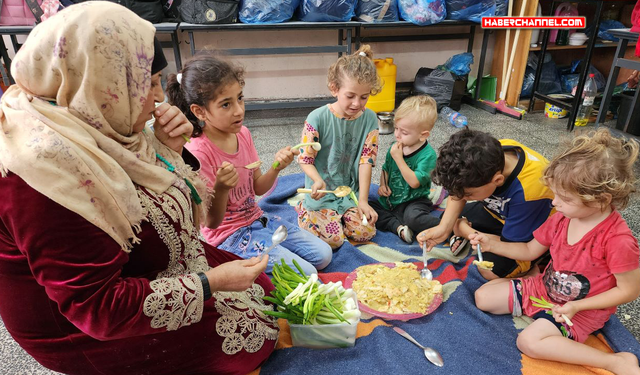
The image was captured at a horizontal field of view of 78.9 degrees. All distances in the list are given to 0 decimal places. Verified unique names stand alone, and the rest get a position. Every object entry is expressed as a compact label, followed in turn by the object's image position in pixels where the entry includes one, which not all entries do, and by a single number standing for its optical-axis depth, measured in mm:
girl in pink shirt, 1551
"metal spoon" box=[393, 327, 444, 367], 1429
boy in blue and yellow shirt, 1553
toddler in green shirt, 2156
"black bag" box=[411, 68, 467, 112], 4414
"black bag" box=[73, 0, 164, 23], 3646
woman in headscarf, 866
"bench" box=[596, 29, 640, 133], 2900
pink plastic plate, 1574
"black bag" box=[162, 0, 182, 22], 3904
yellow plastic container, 4332
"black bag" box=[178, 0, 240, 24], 3703
